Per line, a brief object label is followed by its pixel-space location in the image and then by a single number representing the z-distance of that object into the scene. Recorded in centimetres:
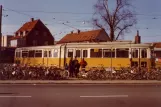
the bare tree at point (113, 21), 5732
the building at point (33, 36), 8921
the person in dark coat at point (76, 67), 2517
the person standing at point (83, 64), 2848
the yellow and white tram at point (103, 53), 3081
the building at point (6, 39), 10671
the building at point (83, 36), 7781
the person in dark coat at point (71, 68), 2520
